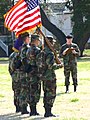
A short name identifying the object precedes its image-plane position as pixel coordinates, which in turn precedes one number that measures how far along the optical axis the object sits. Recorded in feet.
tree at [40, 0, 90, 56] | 146.72
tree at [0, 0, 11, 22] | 154.65
